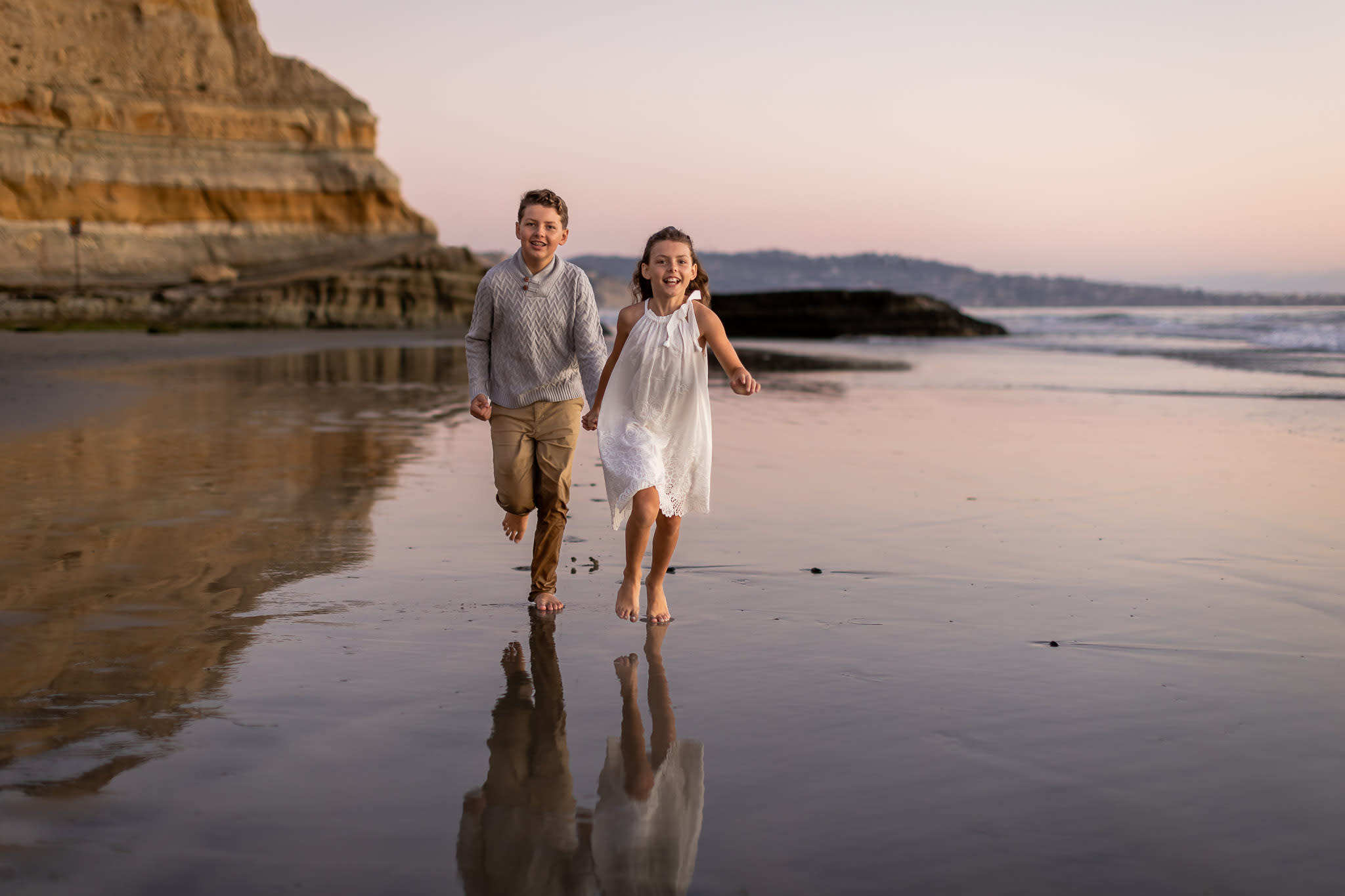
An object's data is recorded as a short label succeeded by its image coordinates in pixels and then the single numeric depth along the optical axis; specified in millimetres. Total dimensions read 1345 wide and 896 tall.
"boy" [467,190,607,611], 5094
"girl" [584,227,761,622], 4762
